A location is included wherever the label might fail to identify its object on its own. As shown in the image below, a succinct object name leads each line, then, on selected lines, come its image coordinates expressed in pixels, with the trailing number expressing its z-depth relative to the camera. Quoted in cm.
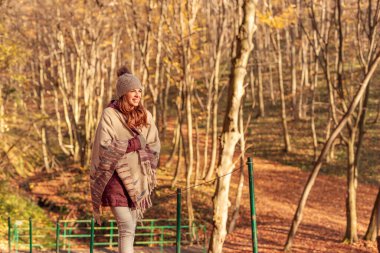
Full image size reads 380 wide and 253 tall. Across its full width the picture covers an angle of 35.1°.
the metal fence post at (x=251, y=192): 552
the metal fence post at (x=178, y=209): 664
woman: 513
